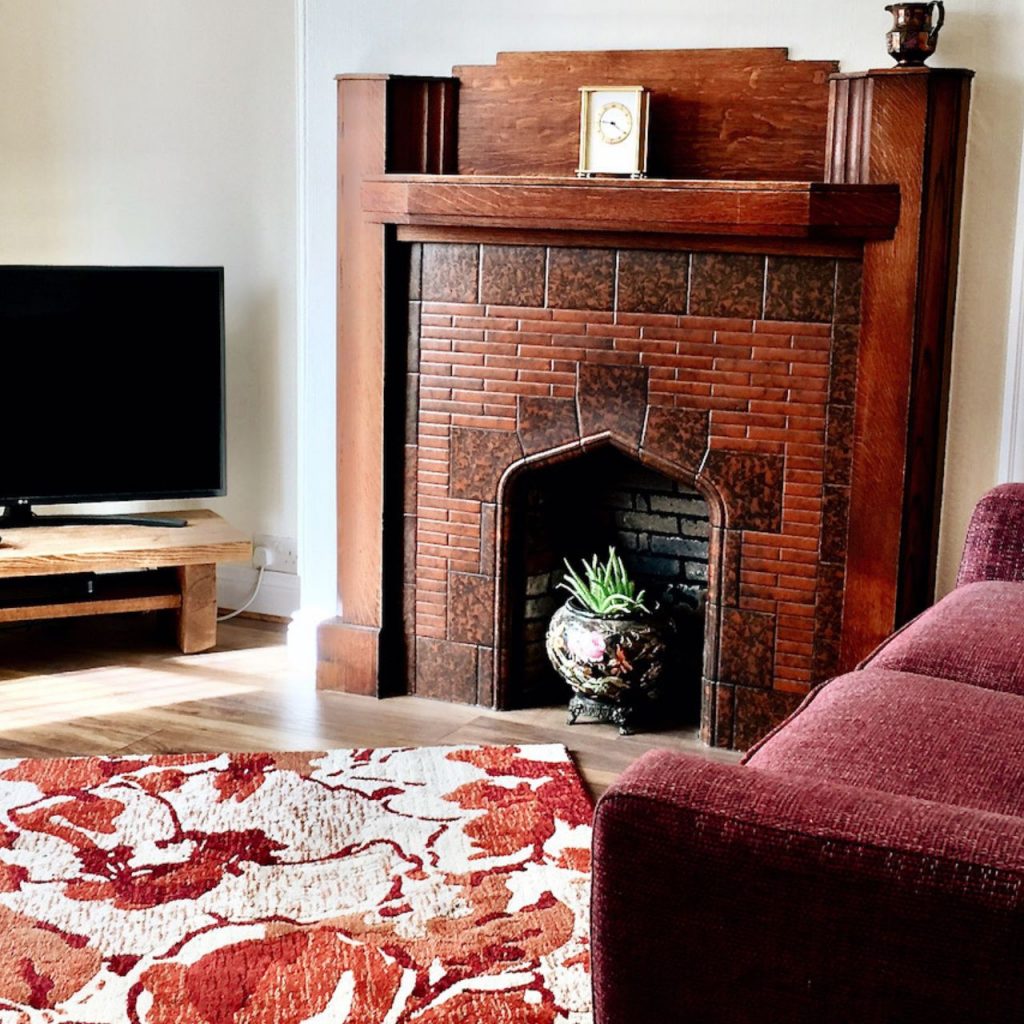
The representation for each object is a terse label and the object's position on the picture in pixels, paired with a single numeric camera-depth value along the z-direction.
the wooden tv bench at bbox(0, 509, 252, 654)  3.84
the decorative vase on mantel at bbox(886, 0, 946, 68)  2.92
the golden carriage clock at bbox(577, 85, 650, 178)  3.21
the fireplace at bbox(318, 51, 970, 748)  3.05
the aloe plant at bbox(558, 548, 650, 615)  3.42
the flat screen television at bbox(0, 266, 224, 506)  3.87
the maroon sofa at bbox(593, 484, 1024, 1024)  1.18
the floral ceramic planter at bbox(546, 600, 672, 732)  3.36
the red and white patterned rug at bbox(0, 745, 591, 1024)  2.17
